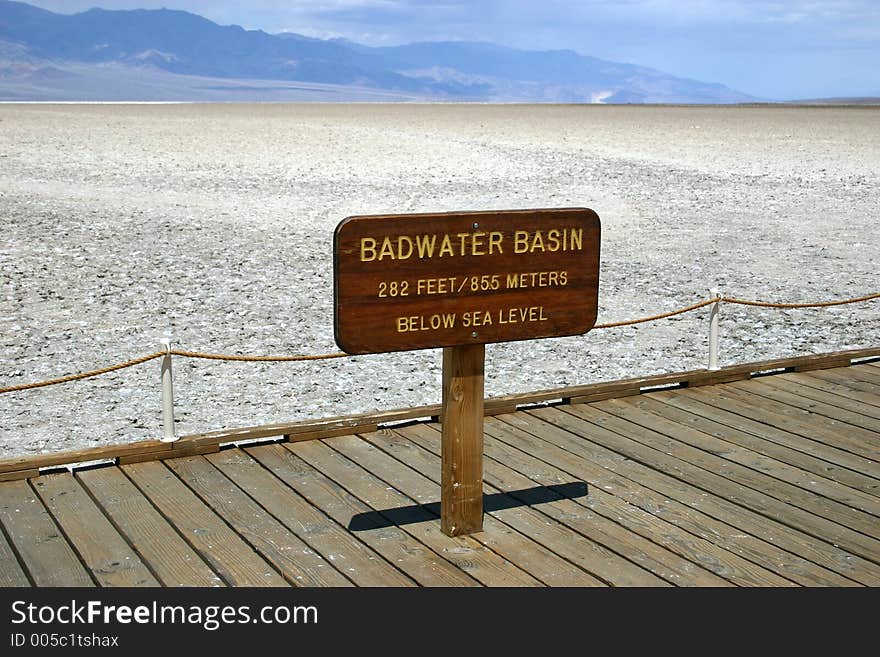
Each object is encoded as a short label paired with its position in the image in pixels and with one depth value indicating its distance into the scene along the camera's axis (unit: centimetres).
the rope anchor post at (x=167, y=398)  707
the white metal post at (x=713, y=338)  913
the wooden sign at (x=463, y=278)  546
